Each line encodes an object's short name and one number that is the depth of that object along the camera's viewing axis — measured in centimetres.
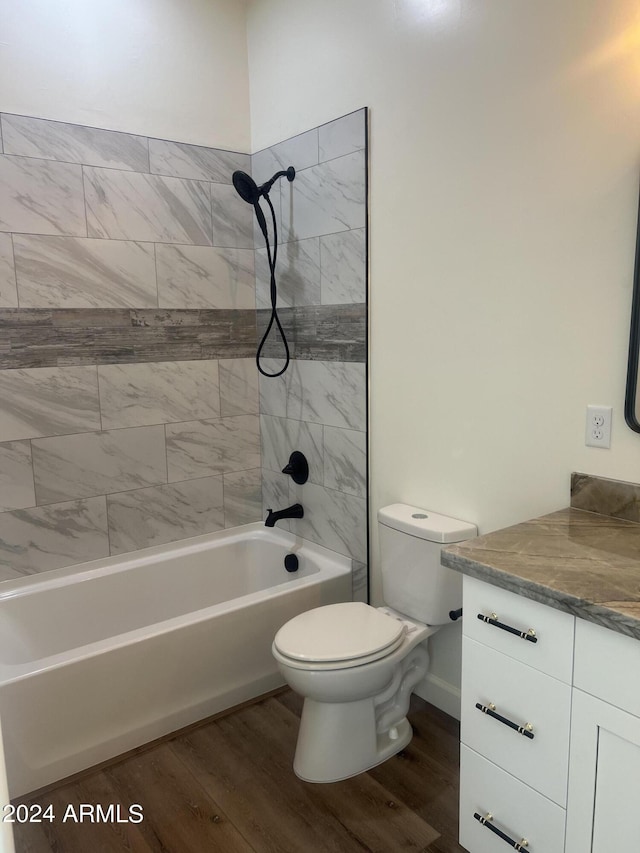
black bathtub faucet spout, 287
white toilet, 191
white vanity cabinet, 122
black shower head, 271
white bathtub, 198
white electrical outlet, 170
